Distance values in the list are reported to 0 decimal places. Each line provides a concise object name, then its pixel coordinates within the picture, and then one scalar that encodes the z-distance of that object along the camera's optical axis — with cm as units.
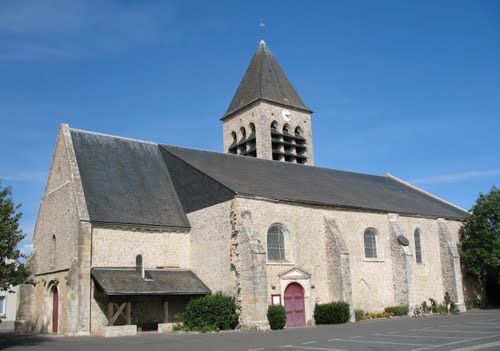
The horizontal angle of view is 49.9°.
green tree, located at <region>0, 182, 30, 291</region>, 1678
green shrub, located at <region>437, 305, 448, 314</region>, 3016
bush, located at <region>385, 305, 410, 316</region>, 2780
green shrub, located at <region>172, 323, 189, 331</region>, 2264
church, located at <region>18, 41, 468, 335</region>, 2253
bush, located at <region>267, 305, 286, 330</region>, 2234
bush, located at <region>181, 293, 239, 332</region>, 2208
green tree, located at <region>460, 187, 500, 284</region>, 3216
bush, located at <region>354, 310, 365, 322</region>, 2589
